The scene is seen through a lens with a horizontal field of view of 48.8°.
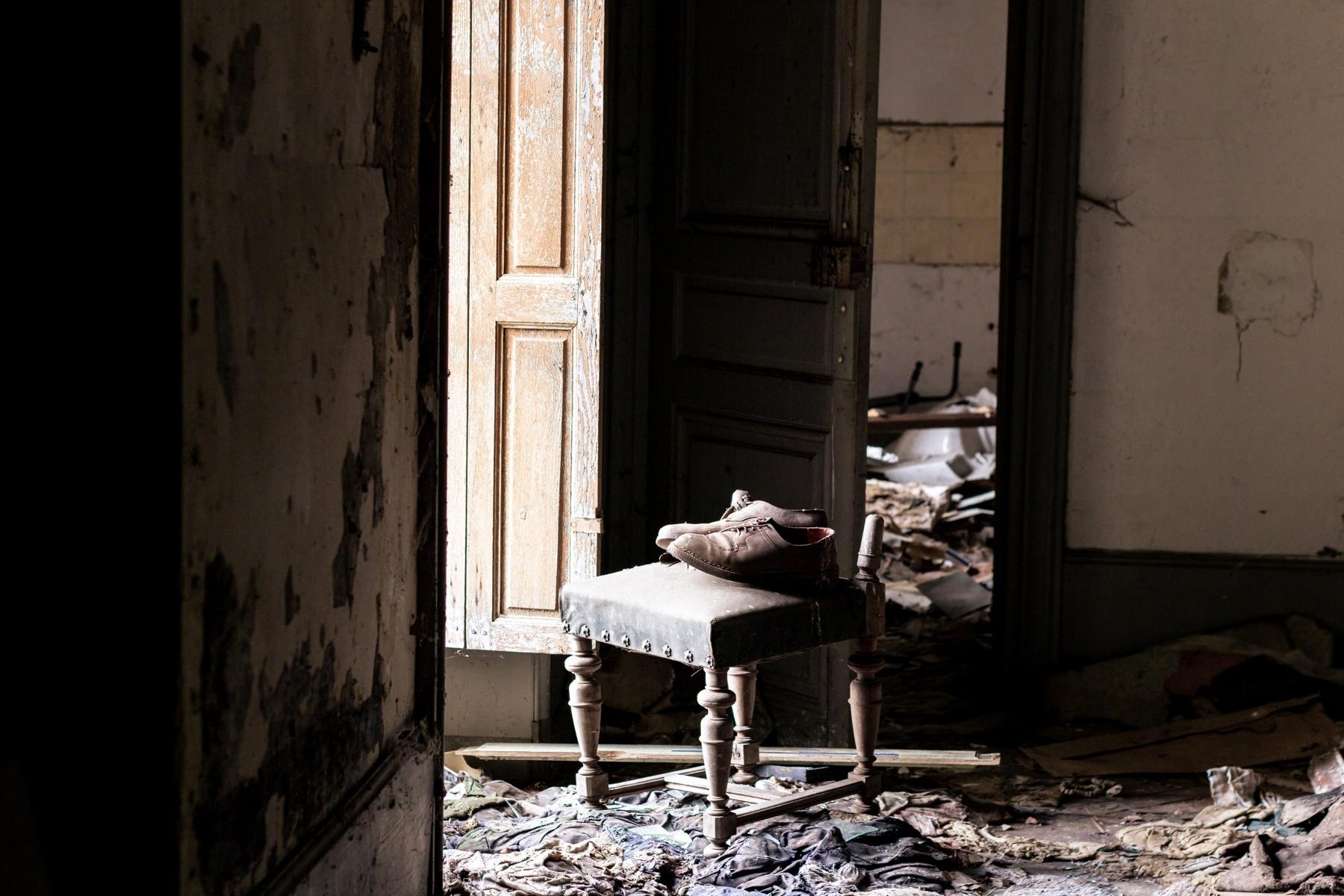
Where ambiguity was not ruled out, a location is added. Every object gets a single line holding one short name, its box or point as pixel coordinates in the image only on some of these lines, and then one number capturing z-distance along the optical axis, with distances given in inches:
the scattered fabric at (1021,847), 133.3
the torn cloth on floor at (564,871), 121.1
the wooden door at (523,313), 146.9
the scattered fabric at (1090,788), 152.3
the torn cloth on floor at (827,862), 122.3
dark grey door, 151.3
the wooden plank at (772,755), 146.4
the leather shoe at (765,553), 125.0
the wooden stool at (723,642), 121.3
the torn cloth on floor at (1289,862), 123.3
